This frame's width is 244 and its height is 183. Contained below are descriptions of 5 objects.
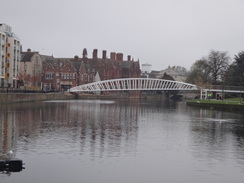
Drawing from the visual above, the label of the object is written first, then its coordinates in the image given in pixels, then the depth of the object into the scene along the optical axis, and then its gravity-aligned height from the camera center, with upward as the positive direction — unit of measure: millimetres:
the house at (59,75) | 130750 +4753
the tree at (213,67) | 109688 +6671
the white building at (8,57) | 88375 +7114
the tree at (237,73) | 90650 +4444
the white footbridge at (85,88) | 119406 +1014
